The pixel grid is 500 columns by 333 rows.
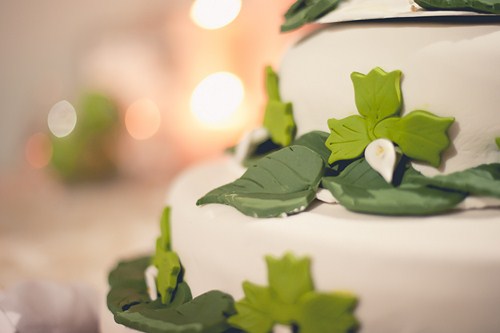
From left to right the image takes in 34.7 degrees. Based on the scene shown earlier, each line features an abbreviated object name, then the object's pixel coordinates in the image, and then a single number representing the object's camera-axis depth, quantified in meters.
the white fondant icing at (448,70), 0.31
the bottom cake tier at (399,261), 0.29
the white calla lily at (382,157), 0.31
